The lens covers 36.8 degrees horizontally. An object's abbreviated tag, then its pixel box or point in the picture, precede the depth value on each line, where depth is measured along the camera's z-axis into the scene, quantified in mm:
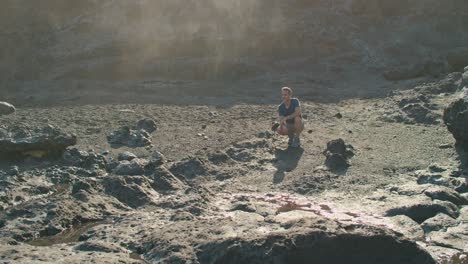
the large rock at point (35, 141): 10219
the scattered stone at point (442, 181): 8830
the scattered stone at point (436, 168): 9609
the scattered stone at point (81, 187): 8139
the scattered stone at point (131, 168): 9352
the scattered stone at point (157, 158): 9741
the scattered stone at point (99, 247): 6238
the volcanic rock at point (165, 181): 8867
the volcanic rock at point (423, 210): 7770
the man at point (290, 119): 10992
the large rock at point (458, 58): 17816
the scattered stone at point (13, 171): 9492
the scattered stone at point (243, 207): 7852
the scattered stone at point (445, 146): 10828
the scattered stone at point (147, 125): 12461
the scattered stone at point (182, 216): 7176
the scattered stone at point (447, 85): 14476
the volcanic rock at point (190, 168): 9727
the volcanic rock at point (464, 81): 13494
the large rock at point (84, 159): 10195
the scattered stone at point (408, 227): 7242
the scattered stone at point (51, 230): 7162
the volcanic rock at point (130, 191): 8164
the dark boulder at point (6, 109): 13997
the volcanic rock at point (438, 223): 7402
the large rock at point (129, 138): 11531
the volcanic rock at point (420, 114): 12597
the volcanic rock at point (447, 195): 8219
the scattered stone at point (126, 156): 10461
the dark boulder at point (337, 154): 10008
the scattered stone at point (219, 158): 10383
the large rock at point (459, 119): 10336
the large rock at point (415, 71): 17203
